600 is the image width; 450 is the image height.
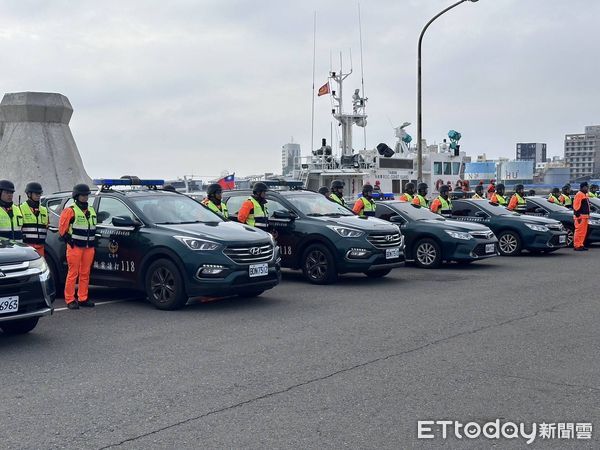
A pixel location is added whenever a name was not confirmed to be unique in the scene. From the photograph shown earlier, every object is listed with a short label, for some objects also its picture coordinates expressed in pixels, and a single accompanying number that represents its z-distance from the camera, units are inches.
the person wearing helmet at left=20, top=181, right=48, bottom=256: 420.8
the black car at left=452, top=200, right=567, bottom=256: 698.8
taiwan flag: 1254.1
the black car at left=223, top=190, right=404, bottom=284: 486.3
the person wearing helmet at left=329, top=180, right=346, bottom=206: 615.0
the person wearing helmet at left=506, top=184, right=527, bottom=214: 798.5
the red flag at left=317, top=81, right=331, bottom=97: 1384.1
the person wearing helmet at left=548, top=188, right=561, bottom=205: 855.1
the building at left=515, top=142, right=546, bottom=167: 5457.7
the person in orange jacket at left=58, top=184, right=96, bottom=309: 396.5
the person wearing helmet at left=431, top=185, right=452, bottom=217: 690.2
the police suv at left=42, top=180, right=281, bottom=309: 380.2
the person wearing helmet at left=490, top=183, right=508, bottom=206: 808.1
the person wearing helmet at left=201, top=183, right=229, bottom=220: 508.3
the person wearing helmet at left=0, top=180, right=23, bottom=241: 396.8
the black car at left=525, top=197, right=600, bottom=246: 806.5
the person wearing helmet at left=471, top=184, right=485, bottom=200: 843.6
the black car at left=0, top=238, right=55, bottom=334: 289.4
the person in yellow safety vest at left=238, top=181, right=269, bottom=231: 506.6
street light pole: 946.5
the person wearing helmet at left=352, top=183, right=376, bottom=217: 612.1
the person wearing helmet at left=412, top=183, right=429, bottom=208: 674.2
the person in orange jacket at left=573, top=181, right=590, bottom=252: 763.4
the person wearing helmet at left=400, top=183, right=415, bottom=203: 686.0
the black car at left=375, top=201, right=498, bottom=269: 589.3
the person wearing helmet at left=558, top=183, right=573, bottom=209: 897.5
